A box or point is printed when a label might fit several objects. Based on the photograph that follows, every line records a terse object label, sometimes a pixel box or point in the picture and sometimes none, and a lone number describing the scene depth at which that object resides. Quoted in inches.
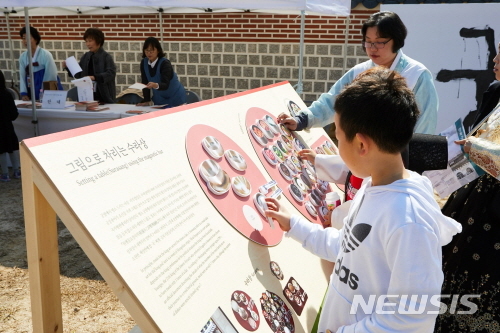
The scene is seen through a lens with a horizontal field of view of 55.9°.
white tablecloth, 227.3
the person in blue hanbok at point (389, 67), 94.0
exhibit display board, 42.9
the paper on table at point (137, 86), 238.5
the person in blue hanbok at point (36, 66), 276.5
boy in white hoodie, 41.5
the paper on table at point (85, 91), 244.8
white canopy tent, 188.1
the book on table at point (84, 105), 236.5
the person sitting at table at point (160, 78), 250.1
